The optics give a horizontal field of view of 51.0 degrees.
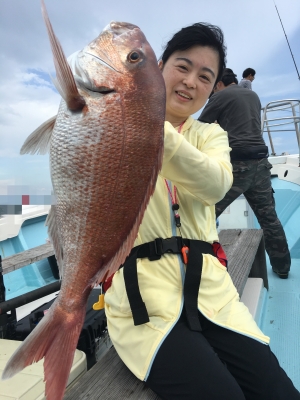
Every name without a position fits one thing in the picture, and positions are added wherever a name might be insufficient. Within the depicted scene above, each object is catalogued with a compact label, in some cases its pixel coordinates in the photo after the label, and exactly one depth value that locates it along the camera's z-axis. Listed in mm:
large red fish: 955
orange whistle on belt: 1443
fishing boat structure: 2559
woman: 1249
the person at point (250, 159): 3404
